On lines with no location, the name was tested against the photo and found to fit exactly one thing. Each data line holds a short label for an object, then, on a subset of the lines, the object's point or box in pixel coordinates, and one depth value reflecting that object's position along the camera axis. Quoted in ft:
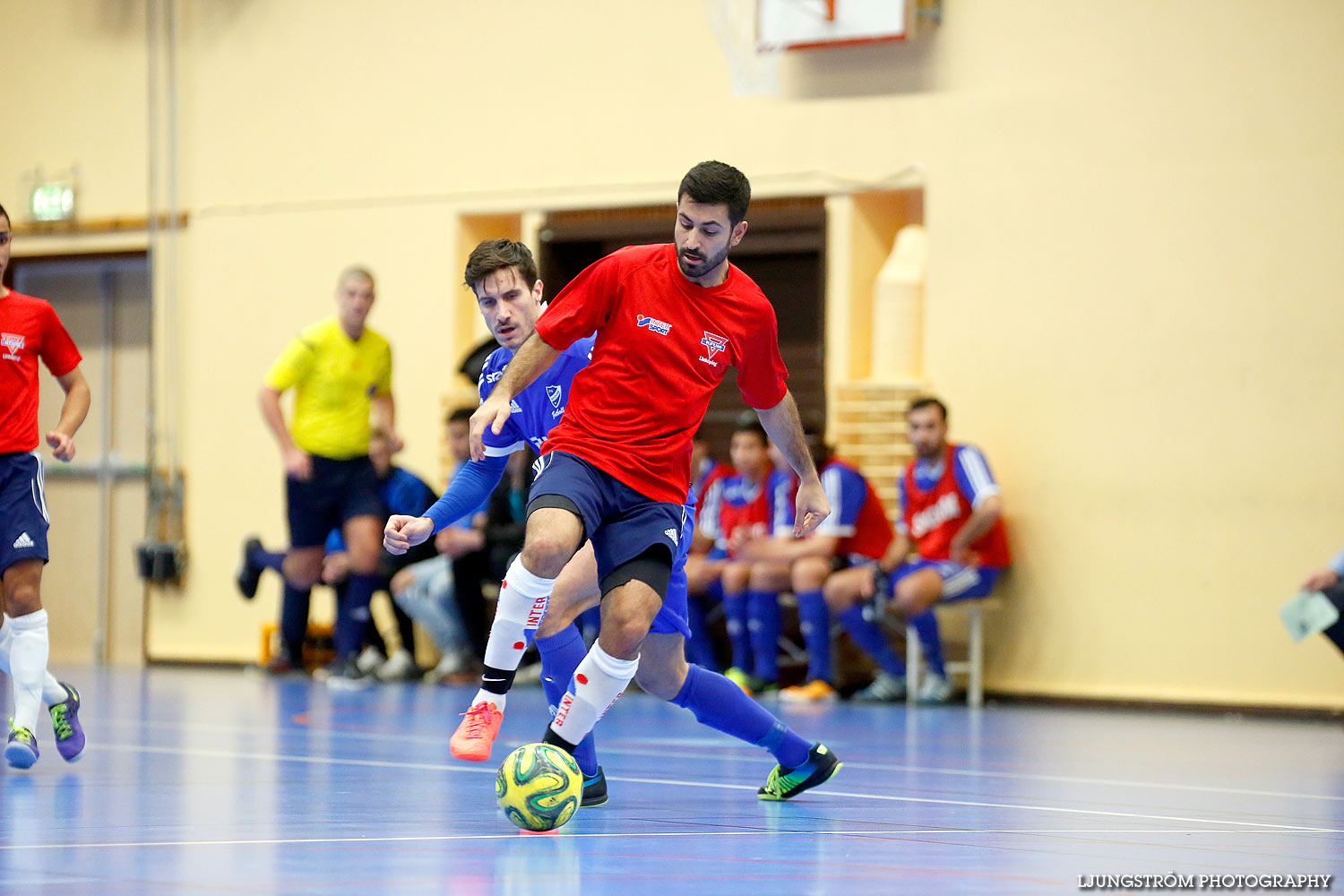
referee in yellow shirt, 65.57
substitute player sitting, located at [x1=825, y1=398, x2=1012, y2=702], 62.95
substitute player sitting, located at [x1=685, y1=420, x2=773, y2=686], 67.87
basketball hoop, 69.05
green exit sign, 86.53
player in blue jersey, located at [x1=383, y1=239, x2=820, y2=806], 30.19
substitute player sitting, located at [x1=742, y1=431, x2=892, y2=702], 64.75
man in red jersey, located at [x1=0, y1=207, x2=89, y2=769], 35.06
